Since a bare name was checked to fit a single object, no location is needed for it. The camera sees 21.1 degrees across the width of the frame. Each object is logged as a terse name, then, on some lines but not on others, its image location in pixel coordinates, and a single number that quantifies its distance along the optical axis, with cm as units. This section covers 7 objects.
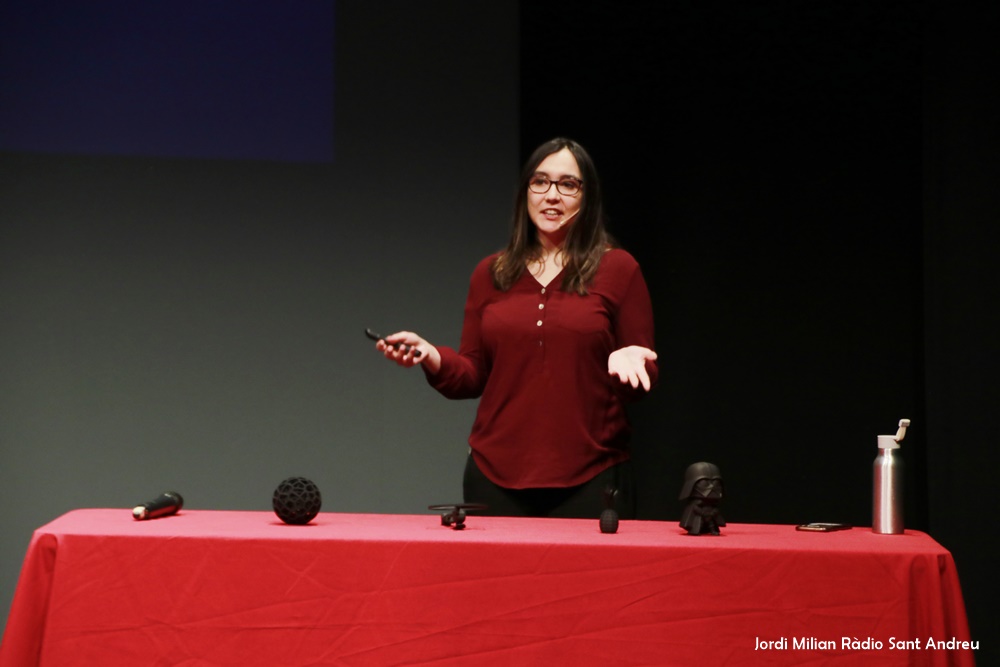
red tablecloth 612
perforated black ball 647
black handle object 654
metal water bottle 642
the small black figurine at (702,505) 636
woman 702
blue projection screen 886
